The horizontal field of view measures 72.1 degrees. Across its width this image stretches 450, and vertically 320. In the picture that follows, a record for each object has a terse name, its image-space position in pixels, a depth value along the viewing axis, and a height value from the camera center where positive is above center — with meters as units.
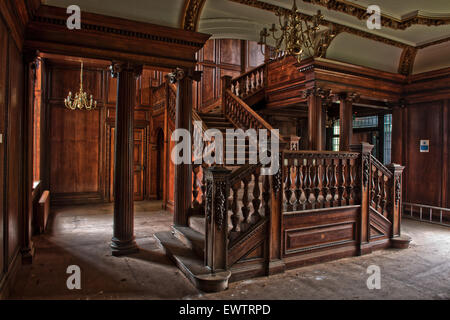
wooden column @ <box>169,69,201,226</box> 5.15 -0.21
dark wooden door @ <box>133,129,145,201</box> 10.12 -0.25
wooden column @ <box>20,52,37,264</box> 4.17 -0.12
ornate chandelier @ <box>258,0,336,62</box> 4.01 +1.61
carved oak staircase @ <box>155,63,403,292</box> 3.60 -0.89
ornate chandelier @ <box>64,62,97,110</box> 7.90 +1.41
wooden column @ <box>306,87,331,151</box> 6.86 +0.92
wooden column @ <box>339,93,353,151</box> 7.33 +0.85
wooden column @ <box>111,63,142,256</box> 4.64 -0.09
